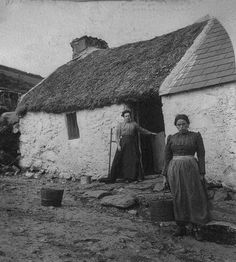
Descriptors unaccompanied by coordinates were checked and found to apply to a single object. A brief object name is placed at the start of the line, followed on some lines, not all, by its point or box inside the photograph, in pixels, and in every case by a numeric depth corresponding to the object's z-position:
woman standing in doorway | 8.83
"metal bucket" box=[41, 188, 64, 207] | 6.90
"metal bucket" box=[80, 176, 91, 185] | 9.88
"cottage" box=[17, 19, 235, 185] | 9.53
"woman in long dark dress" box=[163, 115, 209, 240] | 4.93
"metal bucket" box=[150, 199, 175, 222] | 5.40
